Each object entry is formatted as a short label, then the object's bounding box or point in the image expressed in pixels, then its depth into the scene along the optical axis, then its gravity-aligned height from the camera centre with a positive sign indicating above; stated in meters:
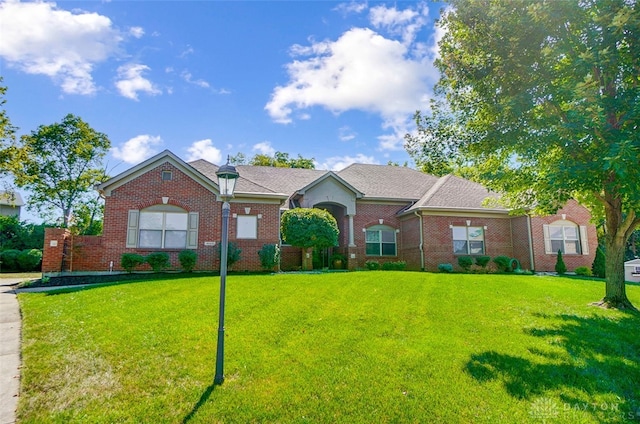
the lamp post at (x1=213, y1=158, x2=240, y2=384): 5.36 +0.53
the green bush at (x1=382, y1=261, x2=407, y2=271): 19.91 -0.73
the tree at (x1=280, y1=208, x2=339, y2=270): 17.14 +1.08
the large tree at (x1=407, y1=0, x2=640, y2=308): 7.09 +3.40
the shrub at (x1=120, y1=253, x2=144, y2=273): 15.46 -0.25
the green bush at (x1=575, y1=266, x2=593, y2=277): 20.02 -1.10
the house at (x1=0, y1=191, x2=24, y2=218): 38.97 +4.92
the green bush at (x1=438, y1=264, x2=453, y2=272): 19.50 -0.79
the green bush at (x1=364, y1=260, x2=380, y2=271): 20.06 -0.68
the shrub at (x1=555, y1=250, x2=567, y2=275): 19.83 -0.80
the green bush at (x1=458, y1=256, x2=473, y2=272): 19.70 -0.55
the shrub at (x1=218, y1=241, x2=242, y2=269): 16.59 +0.01
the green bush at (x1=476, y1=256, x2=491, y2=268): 20.01 -0.51
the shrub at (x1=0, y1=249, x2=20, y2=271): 24.27 -0.25
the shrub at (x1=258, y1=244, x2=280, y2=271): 17.02 -0.14
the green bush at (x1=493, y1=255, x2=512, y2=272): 20.11 -0.62
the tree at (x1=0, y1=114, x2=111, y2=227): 28.72 +7.01
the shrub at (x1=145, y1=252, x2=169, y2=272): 15.72 -0.25
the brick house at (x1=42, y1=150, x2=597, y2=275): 16.19 +1.60
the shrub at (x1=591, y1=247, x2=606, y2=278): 19.30 -0.75
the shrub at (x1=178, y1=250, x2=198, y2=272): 15.96 -0.23
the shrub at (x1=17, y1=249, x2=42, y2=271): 24.41 -0.27
